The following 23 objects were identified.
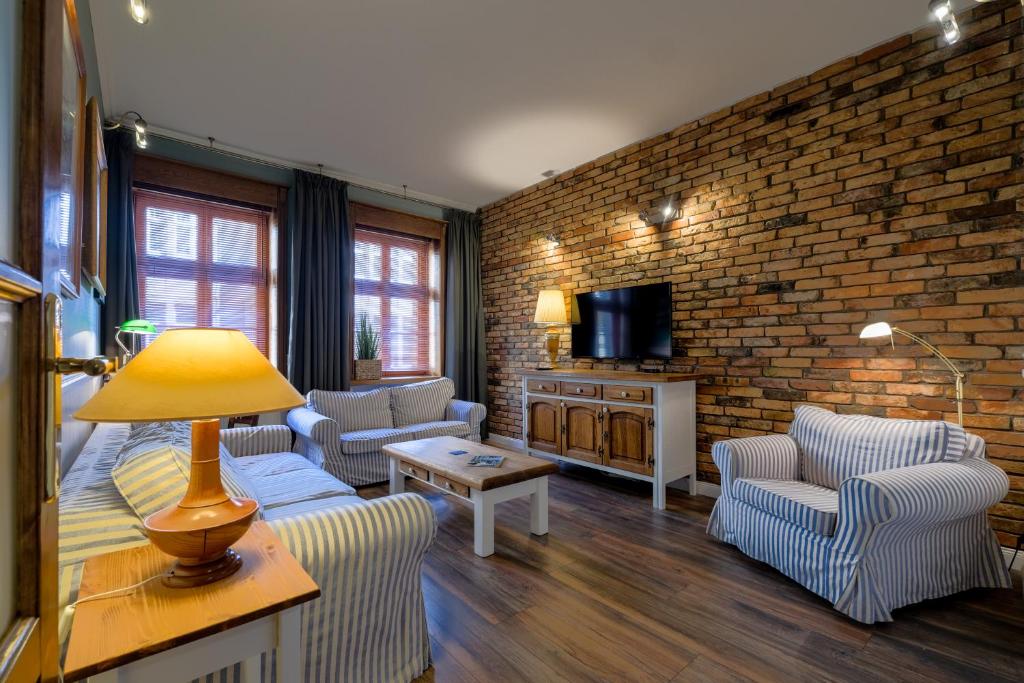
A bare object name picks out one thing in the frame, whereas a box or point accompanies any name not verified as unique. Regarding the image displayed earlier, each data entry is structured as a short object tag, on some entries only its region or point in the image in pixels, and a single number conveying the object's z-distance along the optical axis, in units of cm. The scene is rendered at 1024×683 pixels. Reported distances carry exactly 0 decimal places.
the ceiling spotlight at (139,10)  179
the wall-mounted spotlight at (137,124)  287
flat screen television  378
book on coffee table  278
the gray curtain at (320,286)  429
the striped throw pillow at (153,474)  131
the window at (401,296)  499
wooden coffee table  254
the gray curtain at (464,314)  546
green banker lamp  270
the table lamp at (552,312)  431
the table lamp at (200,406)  98
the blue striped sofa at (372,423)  362
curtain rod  381
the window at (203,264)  379
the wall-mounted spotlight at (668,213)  376
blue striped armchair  190
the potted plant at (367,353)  473
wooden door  57
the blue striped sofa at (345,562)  124
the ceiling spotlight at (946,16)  189
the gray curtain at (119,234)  345
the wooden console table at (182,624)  85
